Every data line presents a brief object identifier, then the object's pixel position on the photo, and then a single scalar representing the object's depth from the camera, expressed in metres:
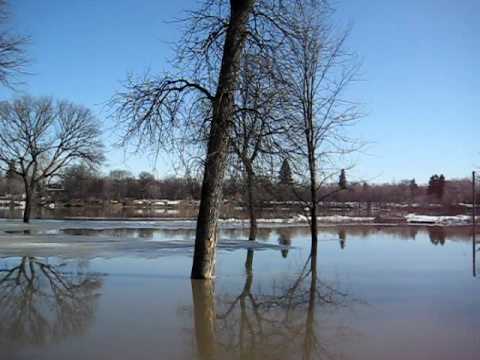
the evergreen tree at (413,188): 102.38
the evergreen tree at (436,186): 92.78
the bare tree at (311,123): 17.62
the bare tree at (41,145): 37.28
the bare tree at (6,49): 14.96
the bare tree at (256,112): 10.38
